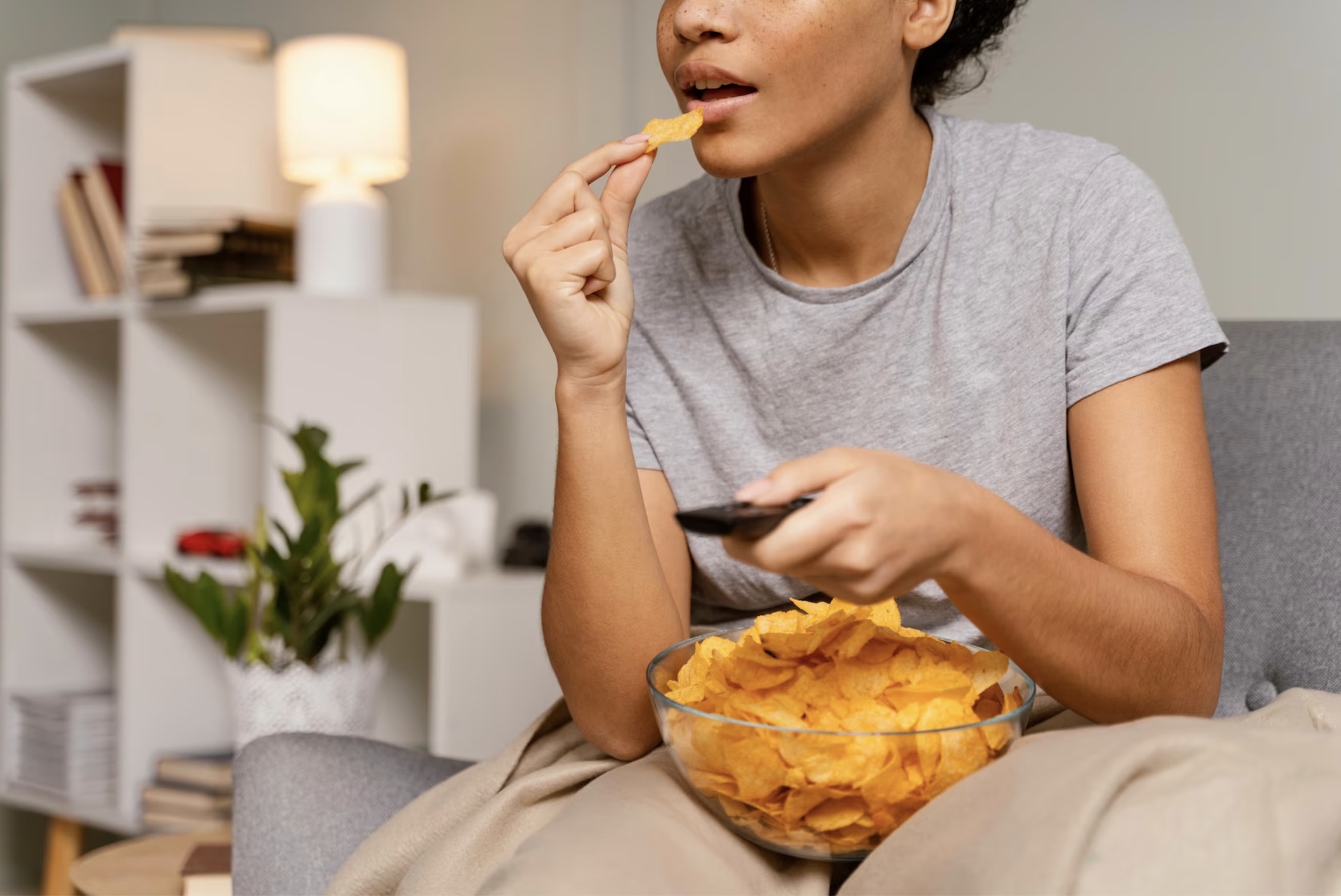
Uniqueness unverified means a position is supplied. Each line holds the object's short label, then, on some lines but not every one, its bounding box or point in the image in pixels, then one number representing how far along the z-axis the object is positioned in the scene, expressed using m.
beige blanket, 0.60
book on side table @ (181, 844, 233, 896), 1.27
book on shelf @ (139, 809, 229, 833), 2.12
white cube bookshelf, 2.17
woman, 0.76
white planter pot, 1.76
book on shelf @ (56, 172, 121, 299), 2.56
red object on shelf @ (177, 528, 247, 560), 2.28
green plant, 1.74
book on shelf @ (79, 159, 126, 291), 2.51
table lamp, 2.21
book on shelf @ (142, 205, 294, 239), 2.25
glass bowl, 0.67
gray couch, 1.04
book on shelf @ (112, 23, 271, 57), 2.50
